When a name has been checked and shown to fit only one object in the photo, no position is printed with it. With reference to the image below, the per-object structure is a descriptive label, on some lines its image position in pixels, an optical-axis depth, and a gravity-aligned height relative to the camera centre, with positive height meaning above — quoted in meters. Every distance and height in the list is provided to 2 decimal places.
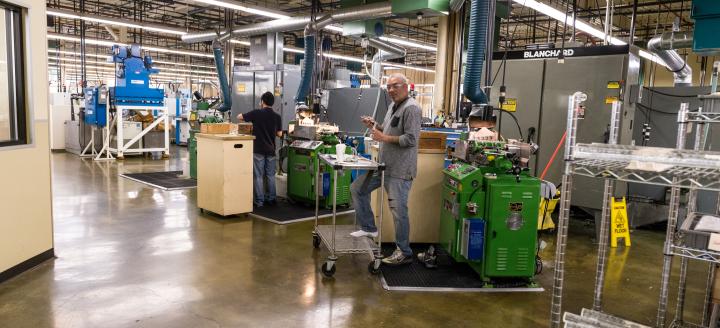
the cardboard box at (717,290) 2.33 -0.80
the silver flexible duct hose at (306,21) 7.61 +1.64
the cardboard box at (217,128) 5.44 -0.24
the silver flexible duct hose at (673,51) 6.07 +1.04
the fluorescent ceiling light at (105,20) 9.85 +1.81
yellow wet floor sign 4.98 -1.09
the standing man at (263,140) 5.82 -0.38
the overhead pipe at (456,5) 6.50 +1.56
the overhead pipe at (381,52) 9.22 +1.24
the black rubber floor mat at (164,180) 7.30 -1.24
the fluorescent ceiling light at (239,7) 8.12 +1.78
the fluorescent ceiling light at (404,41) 11.12 +1.73
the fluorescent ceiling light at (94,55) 17.71 +1.80
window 3.32 +0.14
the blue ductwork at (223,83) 9.99 +0.50
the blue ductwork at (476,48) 4.35 +0.64
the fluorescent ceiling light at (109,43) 12.04 +1.70
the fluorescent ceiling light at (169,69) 20.60 +1.69
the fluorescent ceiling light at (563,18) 6.65 +1.66
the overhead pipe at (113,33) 14.63 +2.16
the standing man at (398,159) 3.62 -0.34
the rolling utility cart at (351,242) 3.53 -1.06
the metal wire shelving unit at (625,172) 1.55 -0.16
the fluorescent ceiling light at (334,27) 8.71 +1.61
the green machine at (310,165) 5.76 -0.69
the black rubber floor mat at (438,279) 3.48 -1.25
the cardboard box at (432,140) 4.24 -0.22
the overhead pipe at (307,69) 7.68 +0.67
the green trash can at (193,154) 7.65 -0.78
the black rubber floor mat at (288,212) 5.41 -1.23
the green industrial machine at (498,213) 3.40 -0.68
